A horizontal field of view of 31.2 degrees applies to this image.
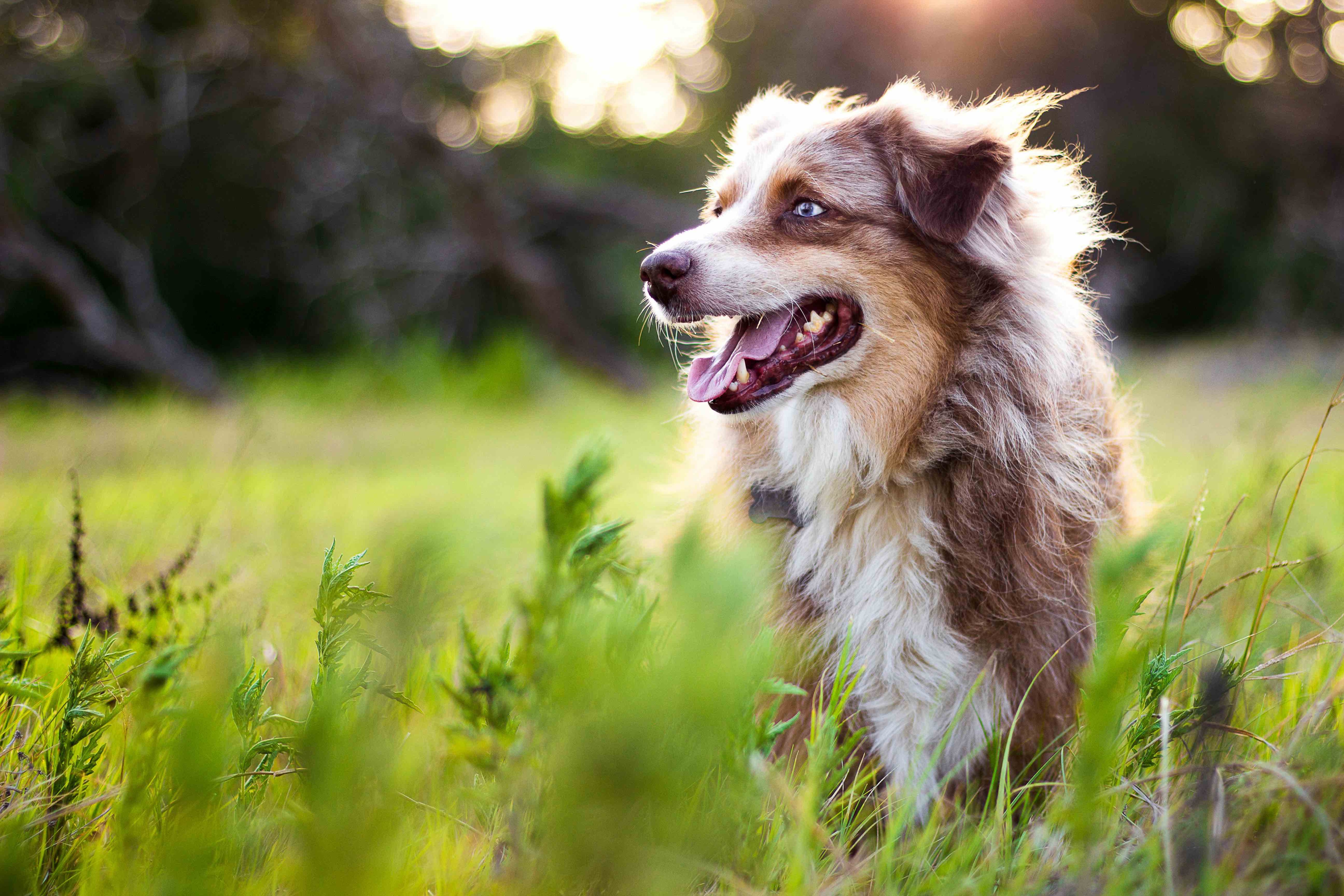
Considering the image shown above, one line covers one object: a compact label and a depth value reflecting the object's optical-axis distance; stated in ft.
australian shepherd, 4.34
